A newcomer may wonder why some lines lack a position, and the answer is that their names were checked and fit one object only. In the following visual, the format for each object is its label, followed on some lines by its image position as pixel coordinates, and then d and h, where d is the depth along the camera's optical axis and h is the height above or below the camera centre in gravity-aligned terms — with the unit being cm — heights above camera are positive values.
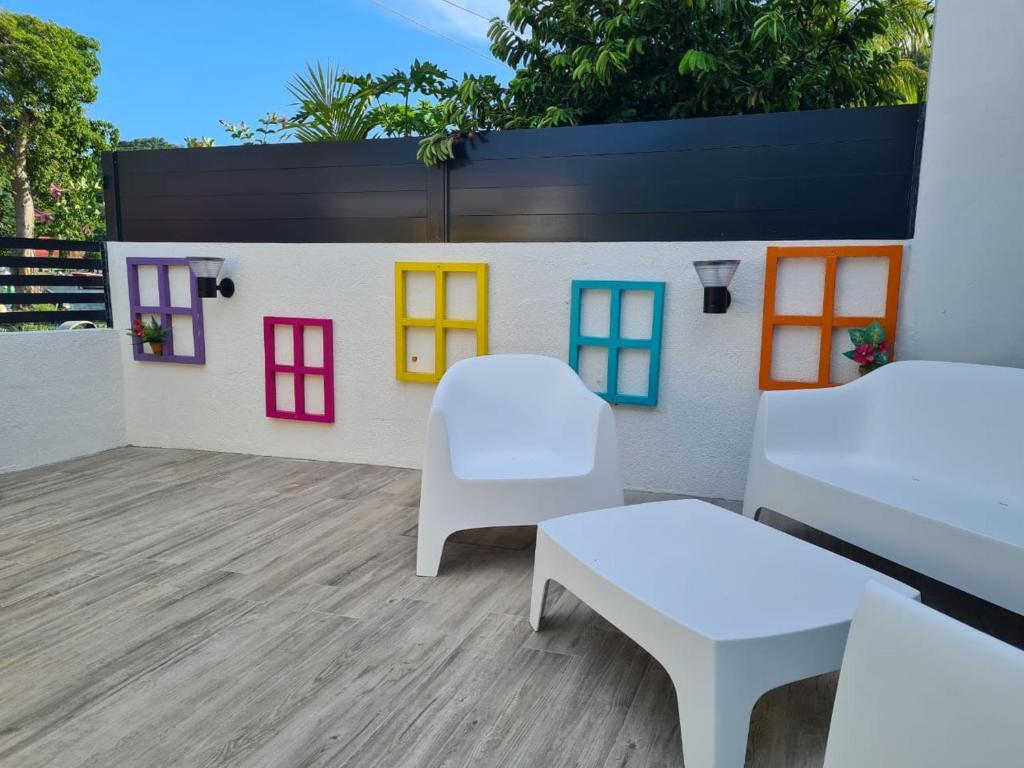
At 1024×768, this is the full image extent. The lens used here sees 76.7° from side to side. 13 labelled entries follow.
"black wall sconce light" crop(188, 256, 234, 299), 355 +7
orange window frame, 273 -5
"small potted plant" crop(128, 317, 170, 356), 386 -30
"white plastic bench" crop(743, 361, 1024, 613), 171 -59
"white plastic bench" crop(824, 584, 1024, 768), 61 -40
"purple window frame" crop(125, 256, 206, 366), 383 -15
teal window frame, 308 -23
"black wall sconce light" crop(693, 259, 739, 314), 280 +6
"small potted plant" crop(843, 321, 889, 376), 268 -21
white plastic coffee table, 120 -64
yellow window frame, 335 -17
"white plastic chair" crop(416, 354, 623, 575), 221 -61
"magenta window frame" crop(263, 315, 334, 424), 365 -46
